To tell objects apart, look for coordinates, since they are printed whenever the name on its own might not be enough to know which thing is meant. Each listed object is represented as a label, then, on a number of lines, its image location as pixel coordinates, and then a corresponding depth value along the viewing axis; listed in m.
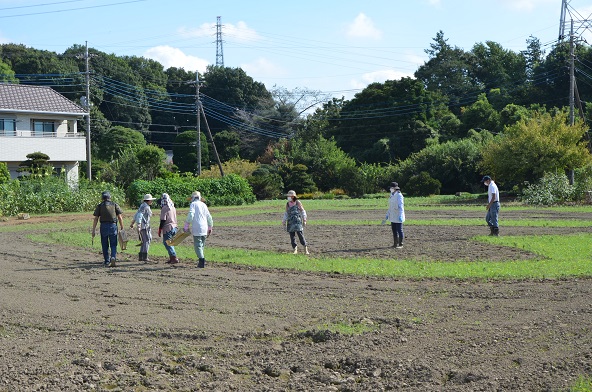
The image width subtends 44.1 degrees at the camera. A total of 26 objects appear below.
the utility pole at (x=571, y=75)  45.94
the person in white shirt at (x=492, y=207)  22.09
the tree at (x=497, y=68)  80.81
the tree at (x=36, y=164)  44.58
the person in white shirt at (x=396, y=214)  20.02
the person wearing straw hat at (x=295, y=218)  19.20
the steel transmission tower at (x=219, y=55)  90.11
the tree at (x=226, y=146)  77.69
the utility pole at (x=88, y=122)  50.96
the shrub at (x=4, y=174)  40.12
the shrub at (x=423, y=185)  53.91
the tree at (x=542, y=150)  42.41
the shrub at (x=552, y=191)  40.34
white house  50.03
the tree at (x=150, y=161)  52.81
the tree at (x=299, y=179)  57.47
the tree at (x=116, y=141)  69.12
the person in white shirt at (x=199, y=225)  16.89
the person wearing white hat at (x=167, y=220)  18.22
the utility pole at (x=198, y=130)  57.20
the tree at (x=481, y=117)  67.12
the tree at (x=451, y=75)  84.75
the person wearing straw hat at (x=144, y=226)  18.14
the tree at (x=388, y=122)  68.50
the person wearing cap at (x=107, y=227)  17.50
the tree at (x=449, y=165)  55.53
